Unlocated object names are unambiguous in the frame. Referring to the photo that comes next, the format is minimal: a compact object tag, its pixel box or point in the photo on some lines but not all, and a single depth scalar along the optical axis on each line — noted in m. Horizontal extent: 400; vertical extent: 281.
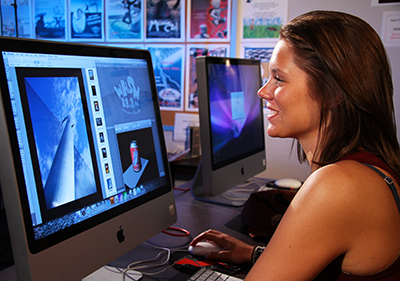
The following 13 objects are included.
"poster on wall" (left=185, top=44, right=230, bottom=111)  2.32
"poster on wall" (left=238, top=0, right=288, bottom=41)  2.14
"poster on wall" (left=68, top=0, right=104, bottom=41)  2.62
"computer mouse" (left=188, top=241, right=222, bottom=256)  1.00
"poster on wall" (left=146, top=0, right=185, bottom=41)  2.39
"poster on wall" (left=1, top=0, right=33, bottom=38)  2.83
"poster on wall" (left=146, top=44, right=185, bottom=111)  2.46
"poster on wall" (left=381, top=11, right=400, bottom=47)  1.95
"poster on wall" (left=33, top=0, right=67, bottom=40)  2.72
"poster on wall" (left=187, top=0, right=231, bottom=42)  2.28
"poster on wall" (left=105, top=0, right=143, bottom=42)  2.51
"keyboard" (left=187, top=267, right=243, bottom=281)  0.84
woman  0.61
